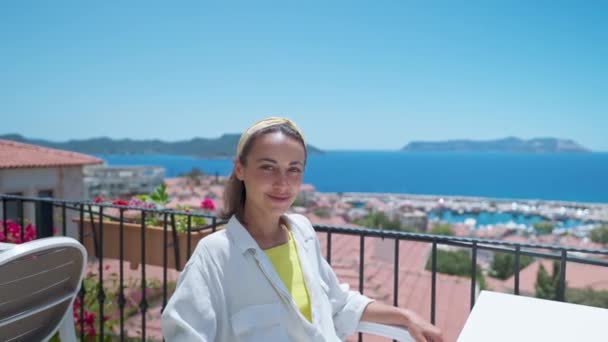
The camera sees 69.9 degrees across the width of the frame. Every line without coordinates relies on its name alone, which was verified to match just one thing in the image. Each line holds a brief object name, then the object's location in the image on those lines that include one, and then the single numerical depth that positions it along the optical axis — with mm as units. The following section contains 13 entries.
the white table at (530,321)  1129
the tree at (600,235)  32731
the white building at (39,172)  15062
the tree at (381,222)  28109
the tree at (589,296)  10828
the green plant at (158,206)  3157
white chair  1129
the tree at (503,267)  19239
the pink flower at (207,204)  4062
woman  1055
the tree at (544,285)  12005
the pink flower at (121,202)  3299
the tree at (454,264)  19719
